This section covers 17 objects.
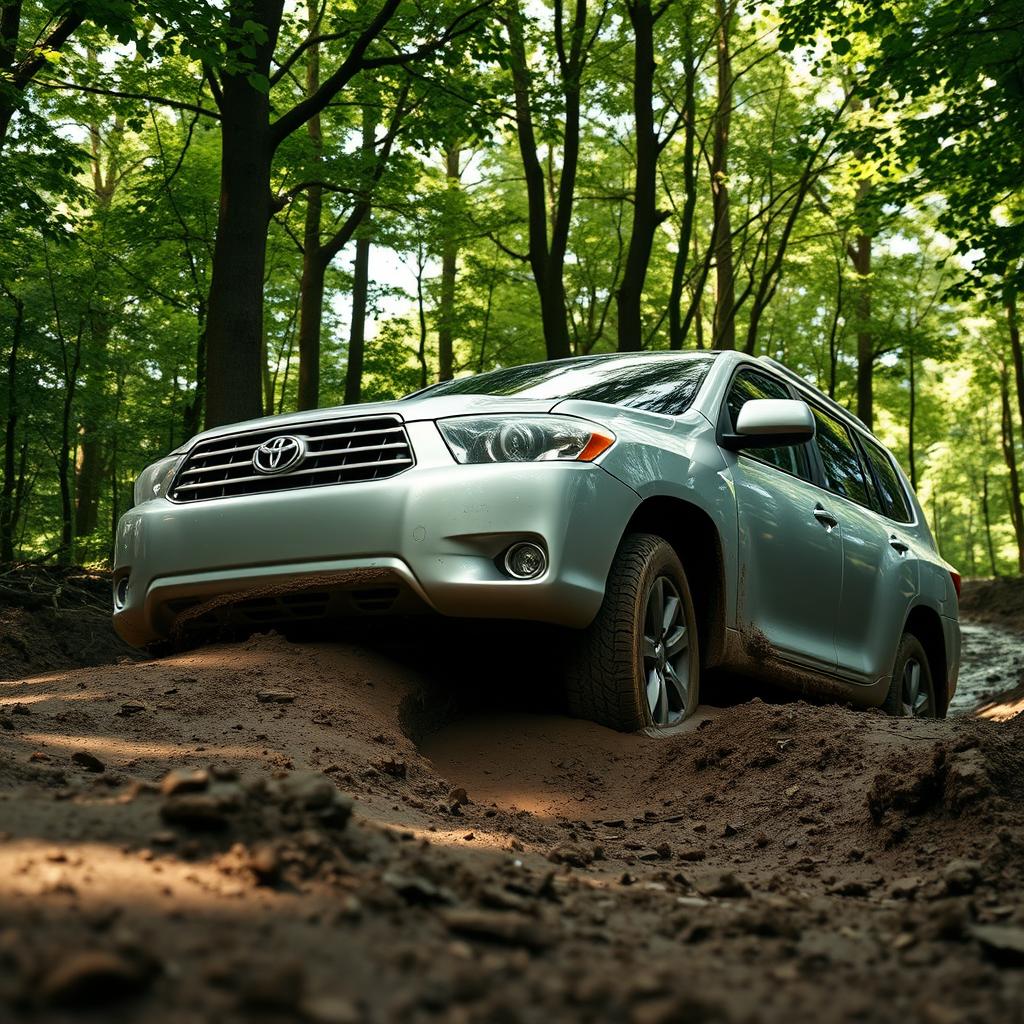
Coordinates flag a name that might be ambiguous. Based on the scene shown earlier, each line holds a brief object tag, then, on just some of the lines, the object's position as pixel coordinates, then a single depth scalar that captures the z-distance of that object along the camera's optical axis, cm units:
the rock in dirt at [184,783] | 210
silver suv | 422
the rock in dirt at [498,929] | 172
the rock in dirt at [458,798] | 341
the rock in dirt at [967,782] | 329
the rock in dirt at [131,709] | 385
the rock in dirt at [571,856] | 283
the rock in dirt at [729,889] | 246
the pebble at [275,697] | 408
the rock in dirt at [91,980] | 126
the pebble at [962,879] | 247
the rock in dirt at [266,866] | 181
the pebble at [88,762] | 300
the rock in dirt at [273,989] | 129
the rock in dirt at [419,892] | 189
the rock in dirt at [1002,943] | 179
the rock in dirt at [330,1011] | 128
